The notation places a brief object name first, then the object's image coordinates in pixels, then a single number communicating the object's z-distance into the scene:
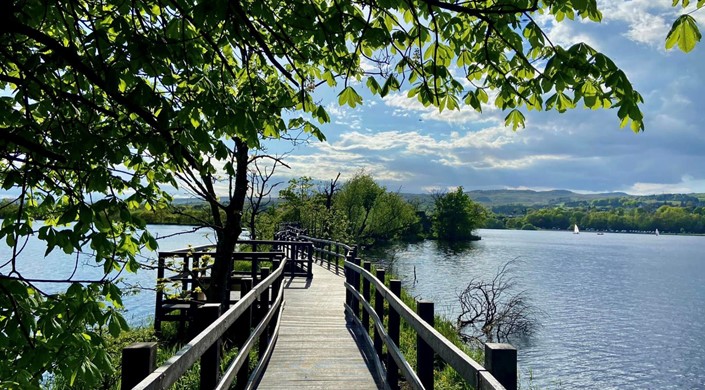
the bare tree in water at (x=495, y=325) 16.61
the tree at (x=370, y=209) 54.69
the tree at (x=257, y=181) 7.45
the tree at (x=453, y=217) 92.62
